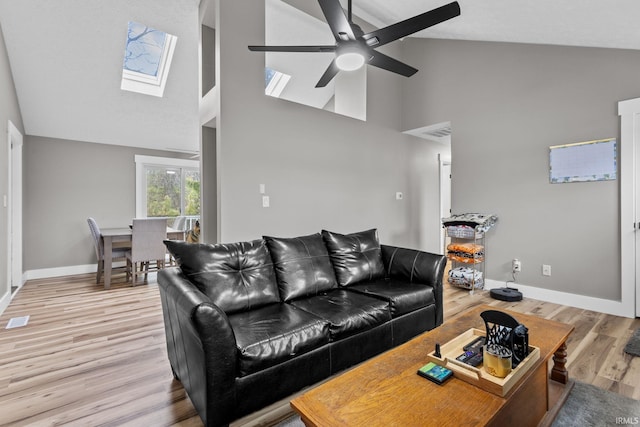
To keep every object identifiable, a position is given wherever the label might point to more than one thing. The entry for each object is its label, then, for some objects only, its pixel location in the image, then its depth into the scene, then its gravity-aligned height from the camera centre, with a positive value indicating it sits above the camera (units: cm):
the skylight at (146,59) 423 +224
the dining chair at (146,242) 435 -46
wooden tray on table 117 -67
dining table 427 -47
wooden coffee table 103 -70
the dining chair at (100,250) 436 -61
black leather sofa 146 -66
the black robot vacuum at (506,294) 357 -101
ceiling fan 194 +125
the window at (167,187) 585 +47
